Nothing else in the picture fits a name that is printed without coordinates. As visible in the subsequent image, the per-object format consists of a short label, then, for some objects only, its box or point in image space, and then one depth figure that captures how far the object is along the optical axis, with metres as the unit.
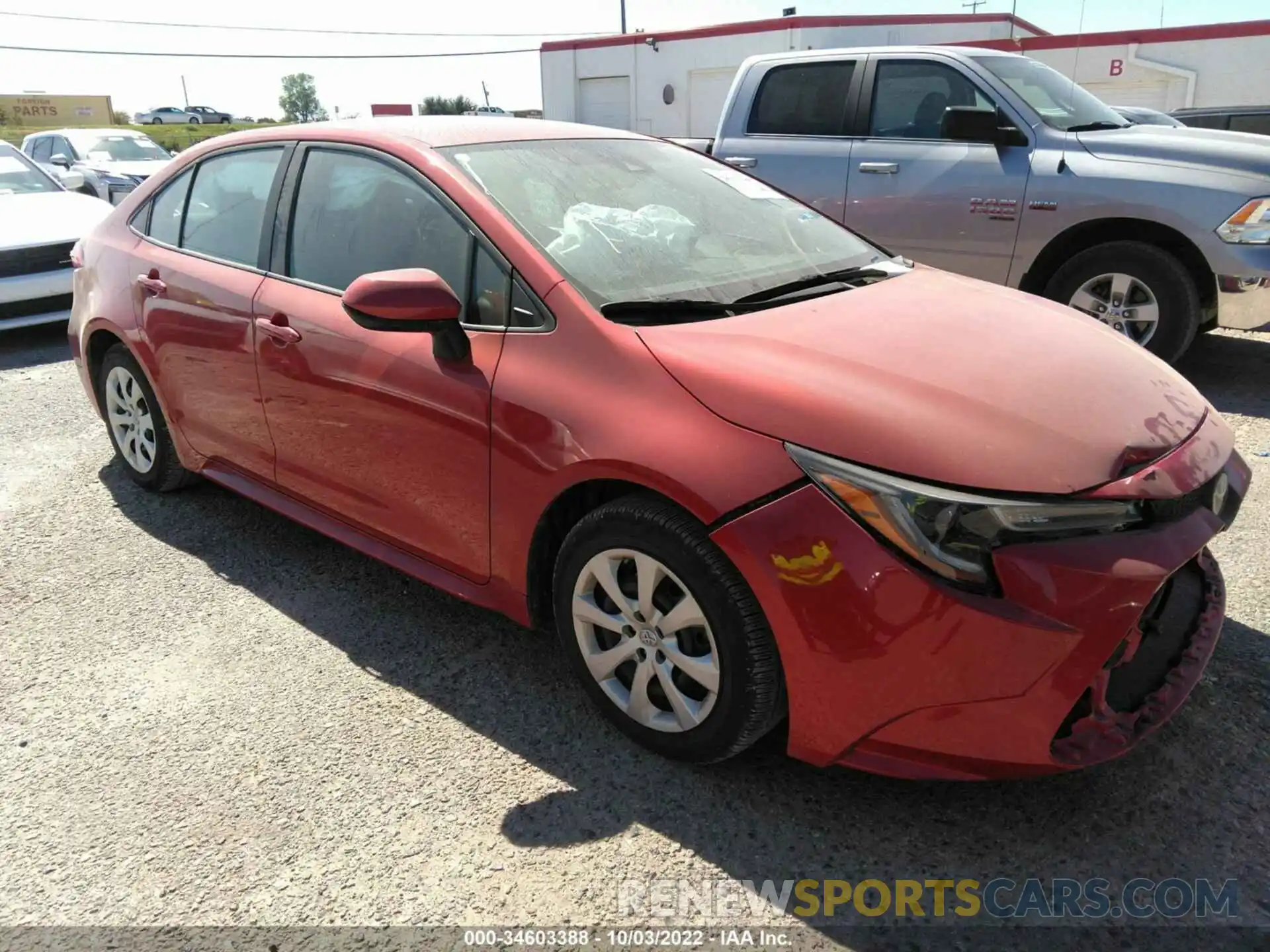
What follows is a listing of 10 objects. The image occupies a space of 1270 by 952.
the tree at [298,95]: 99.75
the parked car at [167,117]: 66.56
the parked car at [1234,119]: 10.44
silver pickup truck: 5.04
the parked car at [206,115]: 67.31
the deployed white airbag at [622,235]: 2.71
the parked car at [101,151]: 14.23
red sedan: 1.97
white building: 21.30
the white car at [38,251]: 7.37
